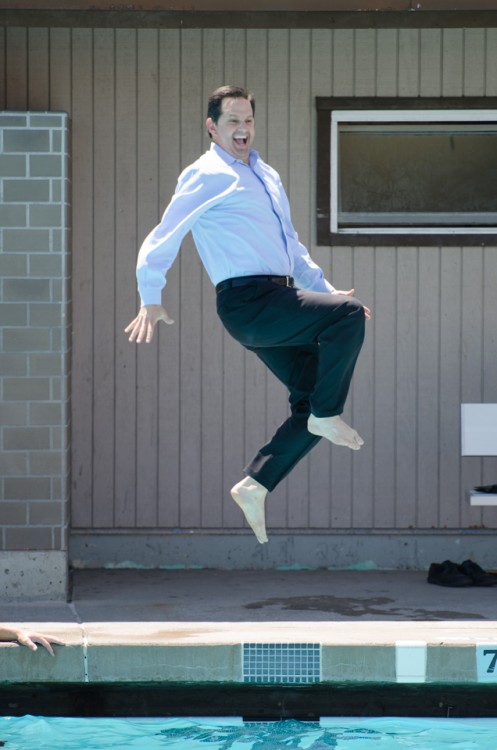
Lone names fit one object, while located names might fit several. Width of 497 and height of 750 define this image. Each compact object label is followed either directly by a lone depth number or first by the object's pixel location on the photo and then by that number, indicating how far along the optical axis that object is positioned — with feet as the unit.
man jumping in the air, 37.39
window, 58.15
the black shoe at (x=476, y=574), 56.34
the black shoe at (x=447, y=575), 56.14
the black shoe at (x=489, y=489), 56.89
